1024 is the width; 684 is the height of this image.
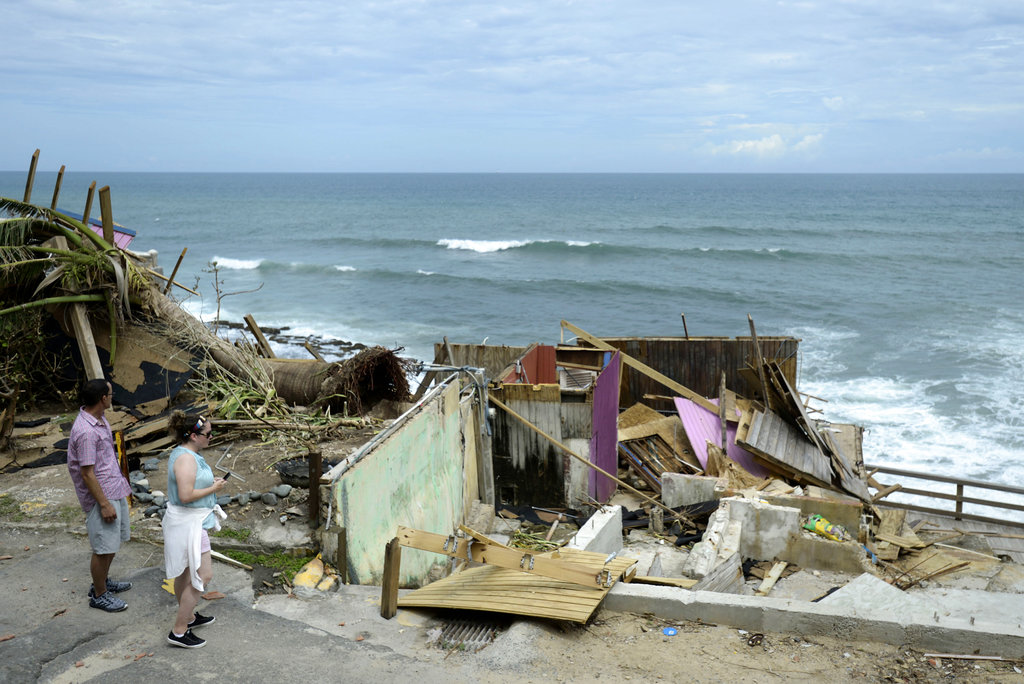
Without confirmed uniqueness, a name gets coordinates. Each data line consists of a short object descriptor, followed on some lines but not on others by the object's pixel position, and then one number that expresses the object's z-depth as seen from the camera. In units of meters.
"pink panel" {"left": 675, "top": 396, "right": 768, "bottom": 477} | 11.34
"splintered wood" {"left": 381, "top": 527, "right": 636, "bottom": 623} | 5.37
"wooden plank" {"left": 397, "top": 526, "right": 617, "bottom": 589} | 5.56
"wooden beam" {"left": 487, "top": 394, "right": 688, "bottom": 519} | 9.41
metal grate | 5.14
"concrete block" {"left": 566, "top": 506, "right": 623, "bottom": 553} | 7.61
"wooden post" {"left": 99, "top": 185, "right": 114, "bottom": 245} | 9.24
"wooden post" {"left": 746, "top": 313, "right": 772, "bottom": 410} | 11.50
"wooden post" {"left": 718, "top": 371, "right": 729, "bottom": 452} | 11.37
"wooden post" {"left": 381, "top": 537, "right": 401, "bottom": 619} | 5.32
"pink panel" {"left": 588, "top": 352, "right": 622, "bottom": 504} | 10.09
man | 4.91
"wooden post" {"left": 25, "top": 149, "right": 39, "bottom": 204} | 9.43
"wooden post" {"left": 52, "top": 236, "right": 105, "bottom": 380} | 9.01
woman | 4.67
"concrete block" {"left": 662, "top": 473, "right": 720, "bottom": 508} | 10.23
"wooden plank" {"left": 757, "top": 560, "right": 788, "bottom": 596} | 7.84
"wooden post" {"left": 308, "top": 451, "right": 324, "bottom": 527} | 5.90
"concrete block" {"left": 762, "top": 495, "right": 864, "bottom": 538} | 9.28
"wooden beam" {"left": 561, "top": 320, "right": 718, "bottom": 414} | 12.41
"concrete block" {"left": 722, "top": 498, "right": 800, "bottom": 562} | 8.70
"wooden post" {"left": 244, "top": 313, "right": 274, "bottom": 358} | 11.55
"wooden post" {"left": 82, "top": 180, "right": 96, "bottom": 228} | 9.74
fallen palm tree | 8.99
